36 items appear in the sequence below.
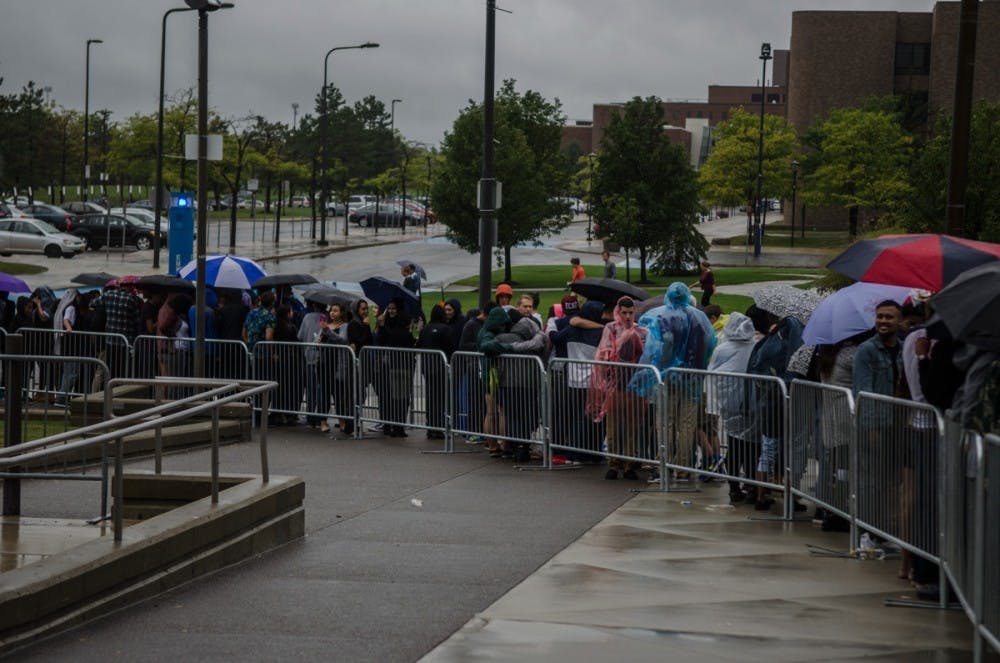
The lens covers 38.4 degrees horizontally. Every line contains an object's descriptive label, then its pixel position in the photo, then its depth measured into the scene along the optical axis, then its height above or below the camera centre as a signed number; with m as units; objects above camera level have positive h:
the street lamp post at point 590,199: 55.28 +0.44
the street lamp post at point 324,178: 58.99 +1.01
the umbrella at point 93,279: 22.14 -1.32
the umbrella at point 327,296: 18.19 -1.20
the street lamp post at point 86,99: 71.12 +4.71
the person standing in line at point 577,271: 33.84 -1.44
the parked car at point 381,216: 91.31 -0.81
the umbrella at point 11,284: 20.06 -1.31
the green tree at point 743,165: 78.06 +2.79
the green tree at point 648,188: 53.66 +0.92
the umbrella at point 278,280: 18.80 -1.06
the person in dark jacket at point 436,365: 16.09 -1.79
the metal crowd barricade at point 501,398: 14.82 -2.02
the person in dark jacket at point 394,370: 16.52 -1.91
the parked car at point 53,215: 61.97 -1.03
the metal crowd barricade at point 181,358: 18.00 -2.04
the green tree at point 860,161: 74.75 +3.10
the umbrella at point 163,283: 19.31 -1.16
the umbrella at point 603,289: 15.51 -0.85
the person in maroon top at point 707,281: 37.56 -1.74
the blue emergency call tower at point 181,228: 39.91 -0.88
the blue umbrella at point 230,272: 19.39 -1.01
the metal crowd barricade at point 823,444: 9.85 -1.63
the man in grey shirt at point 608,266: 41.45 -1.61
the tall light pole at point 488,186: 20.75 +0.30
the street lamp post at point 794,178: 80.11 +2.20
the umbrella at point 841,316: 10.44 -0.71
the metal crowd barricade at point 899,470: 8.25 -1.52
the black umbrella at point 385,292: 17.89 -1.14
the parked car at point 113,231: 61.53 -1.58
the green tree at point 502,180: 53.25 +0.82
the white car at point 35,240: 56.62 -1.91
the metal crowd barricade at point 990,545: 6.16 -1.40
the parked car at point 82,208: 71.57 -0.74
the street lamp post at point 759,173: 66.19 +2.08
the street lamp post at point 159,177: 47.59 +0.65
